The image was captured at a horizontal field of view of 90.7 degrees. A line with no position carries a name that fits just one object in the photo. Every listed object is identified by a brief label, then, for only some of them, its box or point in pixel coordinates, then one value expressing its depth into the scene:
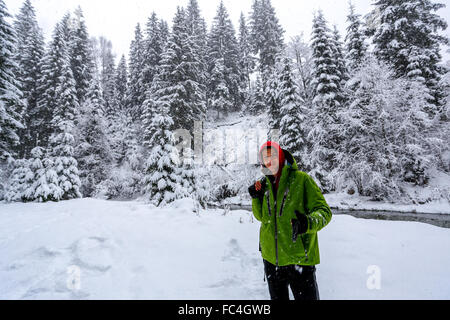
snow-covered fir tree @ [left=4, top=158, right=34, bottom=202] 12.68
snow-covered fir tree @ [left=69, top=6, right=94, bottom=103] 27.81
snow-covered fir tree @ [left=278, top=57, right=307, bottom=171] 19.08
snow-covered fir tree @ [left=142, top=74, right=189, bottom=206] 12.27
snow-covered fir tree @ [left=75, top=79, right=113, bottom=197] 20.50
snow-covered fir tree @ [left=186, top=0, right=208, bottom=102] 34.57
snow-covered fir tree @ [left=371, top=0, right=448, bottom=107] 17.67
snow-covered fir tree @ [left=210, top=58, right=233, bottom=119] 34.22
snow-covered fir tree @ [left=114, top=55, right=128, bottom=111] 36.94
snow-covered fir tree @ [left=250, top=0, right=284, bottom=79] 35.69
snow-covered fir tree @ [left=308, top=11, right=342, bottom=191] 18.53
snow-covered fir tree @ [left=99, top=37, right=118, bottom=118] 29.26
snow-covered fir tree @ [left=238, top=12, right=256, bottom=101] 39.31
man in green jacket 2.09
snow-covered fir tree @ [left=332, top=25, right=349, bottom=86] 20.92
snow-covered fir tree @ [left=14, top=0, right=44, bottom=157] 21.88
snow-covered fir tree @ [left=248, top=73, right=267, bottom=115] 31.72
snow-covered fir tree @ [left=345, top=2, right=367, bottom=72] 19.25
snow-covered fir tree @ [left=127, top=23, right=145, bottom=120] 32.13
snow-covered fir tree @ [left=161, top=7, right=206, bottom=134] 19.59
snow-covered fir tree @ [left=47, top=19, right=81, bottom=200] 15.84
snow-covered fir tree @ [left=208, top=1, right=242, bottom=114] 34.69
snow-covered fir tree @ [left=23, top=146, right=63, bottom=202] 12.55
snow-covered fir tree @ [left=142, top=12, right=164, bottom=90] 30.89
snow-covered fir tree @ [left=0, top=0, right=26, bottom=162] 12.76
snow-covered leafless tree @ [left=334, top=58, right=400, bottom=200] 15.87
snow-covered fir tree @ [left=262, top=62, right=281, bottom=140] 22.08
